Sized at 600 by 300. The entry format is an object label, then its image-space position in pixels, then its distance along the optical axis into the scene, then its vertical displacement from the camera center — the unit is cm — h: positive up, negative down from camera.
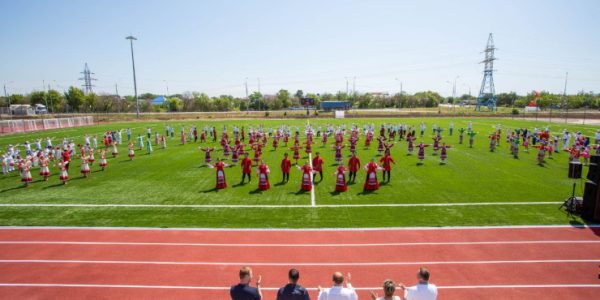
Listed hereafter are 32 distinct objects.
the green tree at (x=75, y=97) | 8656 +289
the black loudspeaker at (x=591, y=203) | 1187 -352
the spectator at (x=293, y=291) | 520 -281
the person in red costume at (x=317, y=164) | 1830 -311
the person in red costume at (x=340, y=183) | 1620 -365
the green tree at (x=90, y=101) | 9125 +182
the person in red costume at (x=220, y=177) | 1705 -348
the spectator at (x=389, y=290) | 491 -264
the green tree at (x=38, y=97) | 9932 +344
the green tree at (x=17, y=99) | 11131 +330
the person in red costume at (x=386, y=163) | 1808 -310
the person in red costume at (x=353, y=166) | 1806 -319
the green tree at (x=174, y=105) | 10969 +75
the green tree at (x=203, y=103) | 11450 +128
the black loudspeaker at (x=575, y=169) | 1197 -232
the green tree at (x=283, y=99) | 12588 +247
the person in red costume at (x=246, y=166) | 1806 -312
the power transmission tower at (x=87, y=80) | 12206 +1001
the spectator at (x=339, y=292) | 525 -286
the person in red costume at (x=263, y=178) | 1652 -346
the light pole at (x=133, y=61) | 7469 +1004
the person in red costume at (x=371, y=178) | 1612 -345
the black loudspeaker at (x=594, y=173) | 1172 -244
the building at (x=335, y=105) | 10006 +2
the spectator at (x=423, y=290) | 548 -296
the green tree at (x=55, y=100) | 9277 +242
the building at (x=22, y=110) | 8831 -22
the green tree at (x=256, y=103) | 12225 +95
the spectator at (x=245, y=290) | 529 -283
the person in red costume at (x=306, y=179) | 1627 -346
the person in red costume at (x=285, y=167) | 1794 -319
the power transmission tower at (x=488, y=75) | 10743 +866
